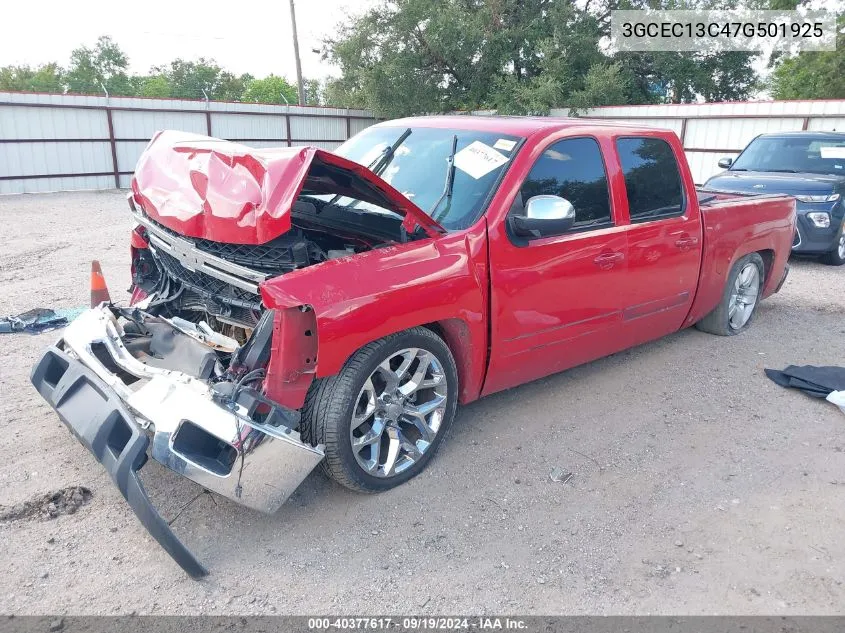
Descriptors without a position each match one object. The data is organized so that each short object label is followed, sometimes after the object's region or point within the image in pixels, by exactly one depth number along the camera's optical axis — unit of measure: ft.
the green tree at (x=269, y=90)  193.06
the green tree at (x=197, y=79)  178.29
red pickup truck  9.07
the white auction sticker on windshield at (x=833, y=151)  29.84
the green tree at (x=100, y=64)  184.55
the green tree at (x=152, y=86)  175.01
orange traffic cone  12.81
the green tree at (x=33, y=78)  166.71
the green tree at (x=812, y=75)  85.56
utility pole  89.40
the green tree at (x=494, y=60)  80.02
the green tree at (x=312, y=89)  148.09
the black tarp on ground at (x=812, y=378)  15.23
